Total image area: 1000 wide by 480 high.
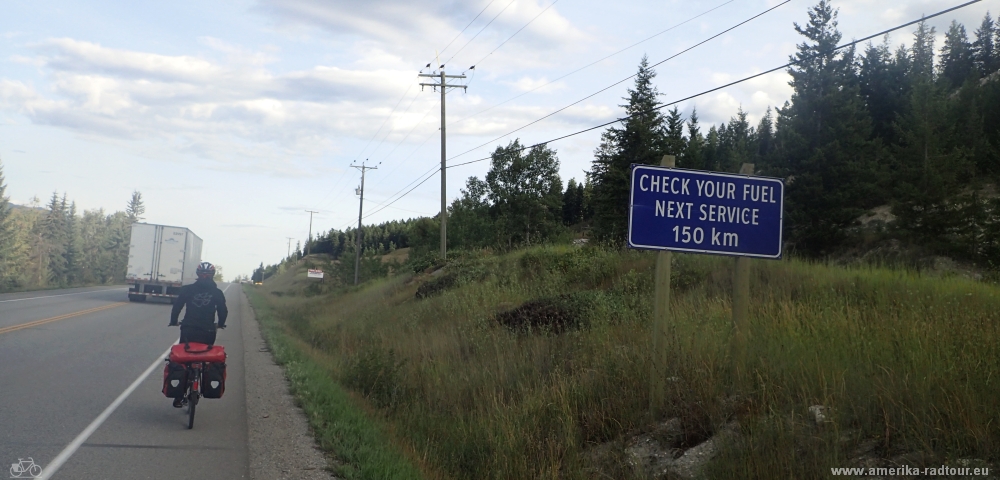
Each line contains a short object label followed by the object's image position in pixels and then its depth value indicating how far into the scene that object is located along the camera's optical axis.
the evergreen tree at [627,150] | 48.41
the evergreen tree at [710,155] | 78.06
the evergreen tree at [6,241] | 81.97
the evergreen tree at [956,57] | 93.88
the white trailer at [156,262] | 36.31
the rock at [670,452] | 6.00
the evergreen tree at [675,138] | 51.22
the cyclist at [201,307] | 9.32
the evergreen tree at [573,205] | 100.62
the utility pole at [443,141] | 33.91
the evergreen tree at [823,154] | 39.78
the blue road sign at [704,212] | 7.29
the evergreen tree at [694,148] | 57.50
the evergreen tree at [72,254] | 110.12
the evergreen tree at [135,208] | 175.38
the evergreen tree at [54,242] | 109.22
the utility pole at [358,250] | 54.34
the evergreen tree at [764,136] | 52.52
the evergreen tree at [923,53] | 74.31
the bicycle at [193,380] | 8.62
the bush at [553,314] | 12.36
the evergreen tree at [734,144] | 64.32
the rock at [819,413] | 5.63
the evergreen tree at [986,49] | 88.88
